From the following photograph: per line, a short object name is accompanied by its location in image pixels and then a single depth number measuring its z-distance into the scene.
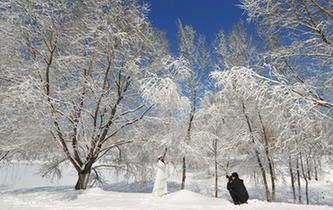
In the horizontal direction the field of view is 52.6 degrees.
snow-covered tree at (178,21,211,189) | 19.45
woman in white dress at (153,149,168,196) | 11.45
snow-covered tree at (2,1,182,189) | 12.55
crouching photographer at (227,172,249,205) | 10.04
